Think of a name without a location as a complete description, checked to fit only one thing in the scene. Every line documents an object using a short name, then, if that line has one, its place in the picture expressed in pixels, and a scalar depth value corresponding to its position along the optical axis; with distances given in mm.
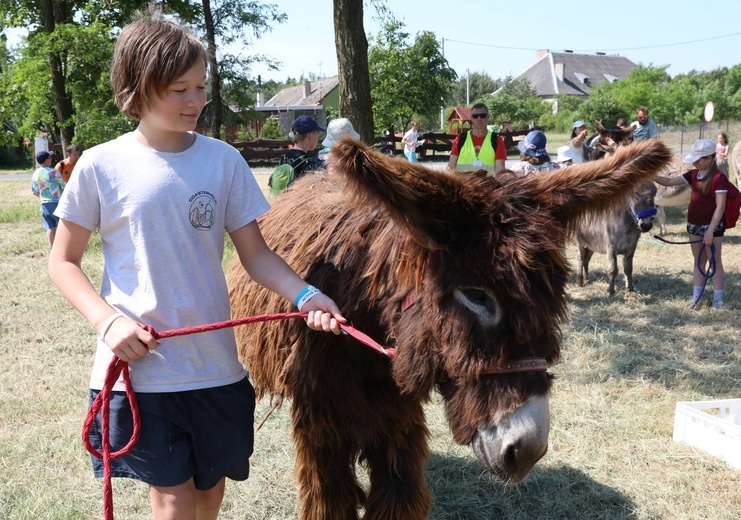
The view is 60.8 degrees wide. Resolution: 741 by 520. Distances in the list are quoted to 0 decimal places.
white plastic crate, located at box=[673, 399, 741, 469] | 3887
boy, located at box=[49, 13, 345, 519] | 1952
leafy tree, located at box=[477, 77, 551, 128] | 45438
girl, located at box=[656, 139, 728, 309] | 7430
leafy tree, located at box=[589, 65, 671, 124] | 41625
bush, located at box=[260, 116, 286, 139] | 39656
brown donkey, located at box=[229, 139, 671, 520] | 1875
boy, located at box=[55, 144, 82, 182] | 12430
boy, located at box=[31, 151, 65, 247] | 10523
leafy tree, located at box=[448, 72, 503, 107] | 75750
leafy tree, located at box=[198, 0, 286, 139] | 19609
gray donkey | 8070
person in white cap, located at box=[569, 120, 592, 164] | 10008
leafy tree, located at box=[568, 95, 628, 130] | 35344
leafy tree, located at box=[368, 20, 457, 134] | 34062
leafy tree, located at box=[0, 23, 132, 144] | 14523
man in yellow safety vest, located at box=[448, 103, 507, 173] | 7215
